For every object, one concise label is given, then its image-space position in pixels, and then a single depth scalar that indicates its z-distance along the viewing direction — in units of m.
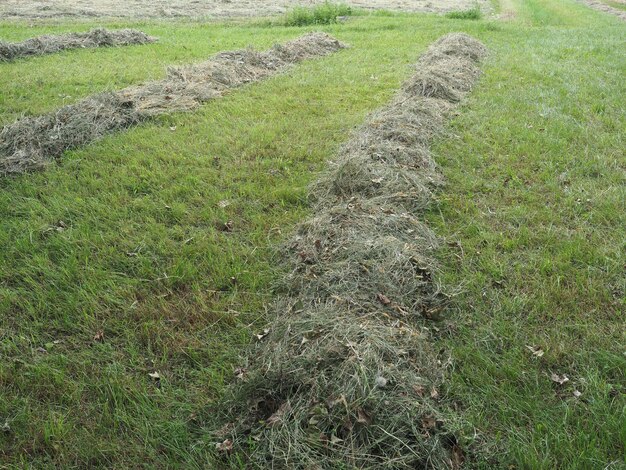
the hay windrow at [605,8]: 24.02
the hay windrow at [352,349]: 2.53
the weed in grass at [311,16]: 19.00
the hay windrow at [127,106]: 6.36
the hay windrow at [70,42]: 12.09
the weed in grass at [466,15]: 20.03
